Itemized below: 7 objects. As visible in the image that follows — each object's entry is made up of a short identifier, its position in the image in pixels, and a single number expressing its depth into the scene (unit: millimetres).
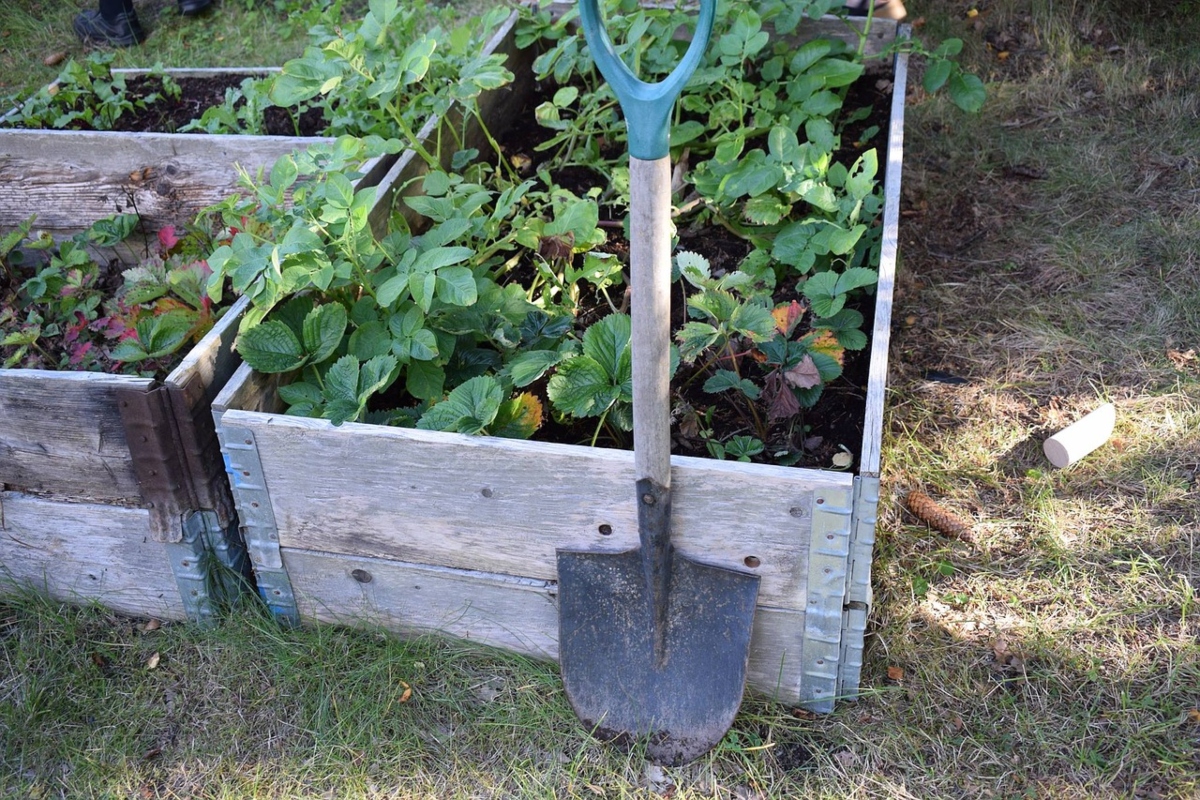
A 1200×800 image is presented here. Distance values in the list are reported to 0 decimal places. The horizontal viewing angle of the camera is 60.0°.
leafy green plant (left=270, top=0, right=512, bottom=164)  2158
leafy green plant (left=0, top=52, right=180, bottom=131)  2949
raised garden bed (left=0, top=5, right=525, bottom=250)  2617
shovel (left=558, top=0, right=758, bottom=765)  1744
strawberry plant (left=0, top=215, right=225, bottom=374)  2025
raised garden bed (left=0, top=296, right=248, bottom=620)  1808
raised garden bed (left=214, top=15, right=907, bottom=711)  1656
